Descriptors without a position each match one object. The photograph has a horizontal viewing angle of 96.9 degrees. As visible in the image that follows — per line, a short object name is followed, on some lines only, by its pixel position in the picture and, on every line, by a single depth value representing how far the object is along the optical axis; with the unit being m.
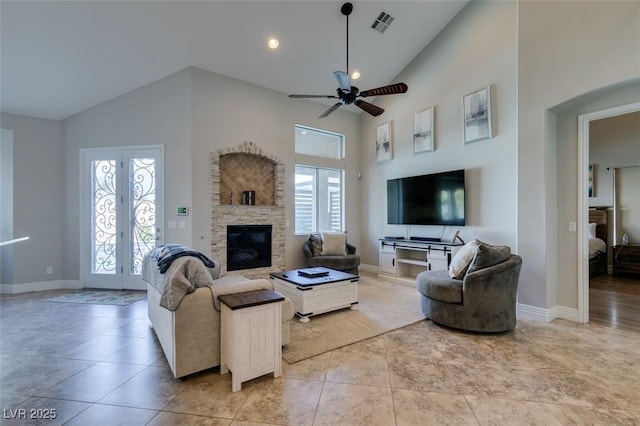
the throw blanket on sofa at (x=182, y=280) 2.23
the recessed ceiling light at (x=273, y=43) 4.66
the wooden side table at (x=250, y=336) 2.16
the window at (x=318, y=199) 6.39
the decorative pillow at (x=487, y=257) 3.21
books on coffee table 4.00
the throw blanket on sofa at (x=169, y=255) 2.51
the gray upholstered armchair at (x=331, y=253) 5.54
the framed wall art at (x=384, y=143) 6.28
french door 5.01
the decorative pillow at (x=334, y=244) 5.83
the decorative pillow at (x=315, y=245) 5.78
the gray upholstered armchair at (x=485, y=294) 3.16
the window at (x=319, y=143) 6.38
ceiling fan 3.48
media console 5.01
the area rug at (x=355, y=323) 2.88
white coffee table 3.61
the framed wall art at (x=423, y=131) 5.43
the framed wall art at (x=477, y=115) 4.48
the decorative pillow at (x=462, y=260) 3.38
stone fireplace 5.13
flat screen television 4.94
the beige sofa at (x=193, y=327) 2.28
